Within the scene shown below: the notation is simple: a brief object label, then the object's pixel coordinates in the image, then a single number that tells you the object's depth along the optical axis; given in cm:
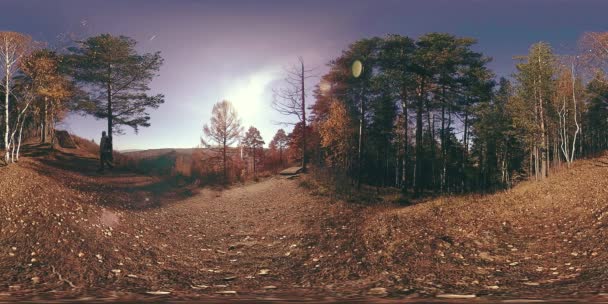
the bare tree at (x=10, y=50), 1917
